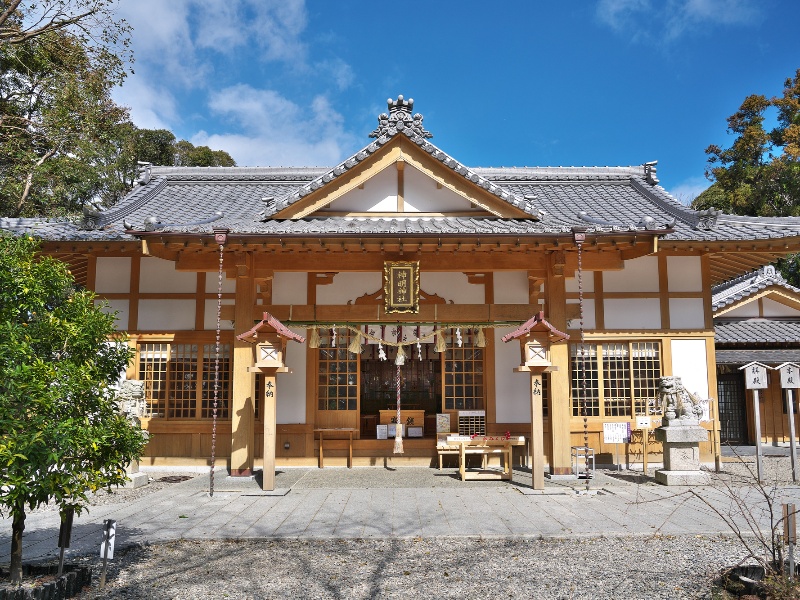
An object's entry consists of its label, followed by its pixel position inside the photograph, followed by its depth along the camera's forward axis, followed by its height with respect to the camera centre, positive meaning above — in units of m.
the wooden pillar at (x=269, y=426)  9.89 -0.92
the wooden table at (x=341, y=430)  12.14 -1.26
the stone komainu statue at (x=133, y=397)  10.79 -0.44
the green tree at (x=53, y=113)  15.27 +7.71
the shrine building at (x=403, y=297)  10.42 +1.64
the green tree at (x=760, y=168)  24.48 +9.29
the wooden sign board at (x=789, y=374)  10.98 -0.05
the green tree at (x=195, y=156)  34.31 +13.28
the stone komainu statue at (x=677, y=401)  10.87 -0.55
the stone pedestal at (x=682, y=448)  10.66 -1.42
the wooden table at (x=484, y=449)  10.91 -1.47
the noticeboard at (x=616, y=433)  11.75 -1.25
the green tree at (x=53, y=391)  4.41 -0.14
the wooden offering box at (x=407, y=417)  15.43 -1.20
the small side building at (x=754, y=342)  16.14 +0.84
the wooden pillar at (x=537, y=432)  9.95 -1.05
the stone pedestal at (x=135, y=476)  10.55 -1.92
